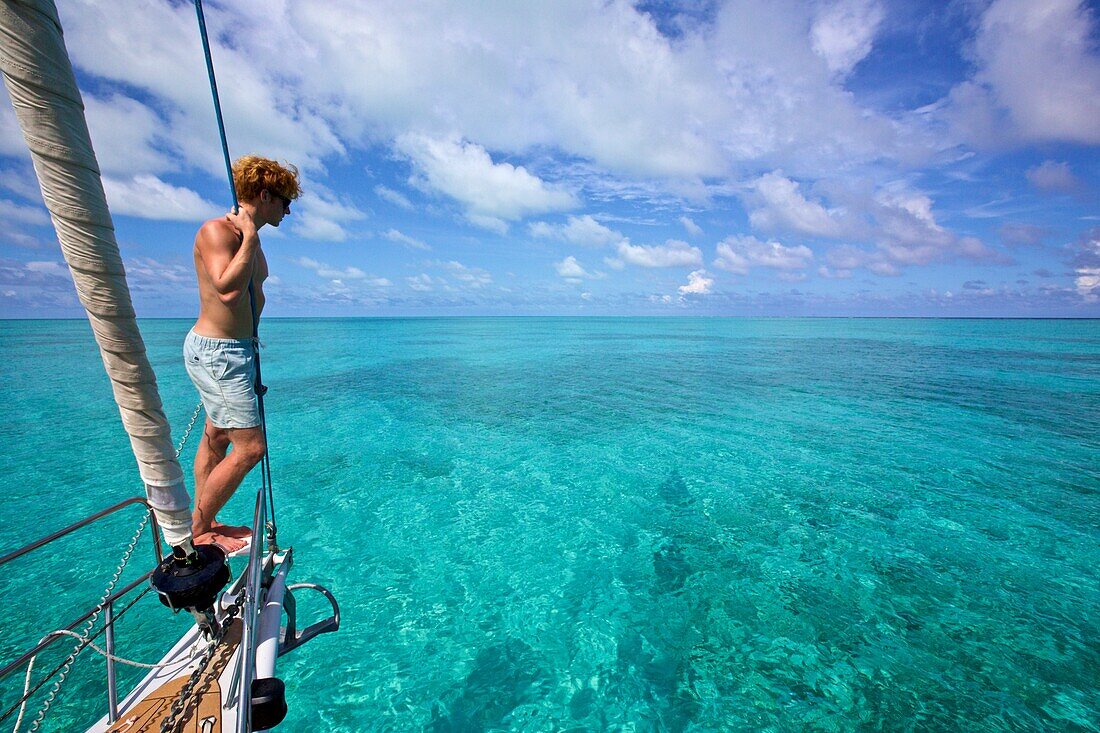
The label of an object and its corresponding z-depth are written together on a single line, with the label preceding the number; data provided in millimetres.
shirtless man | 3414
